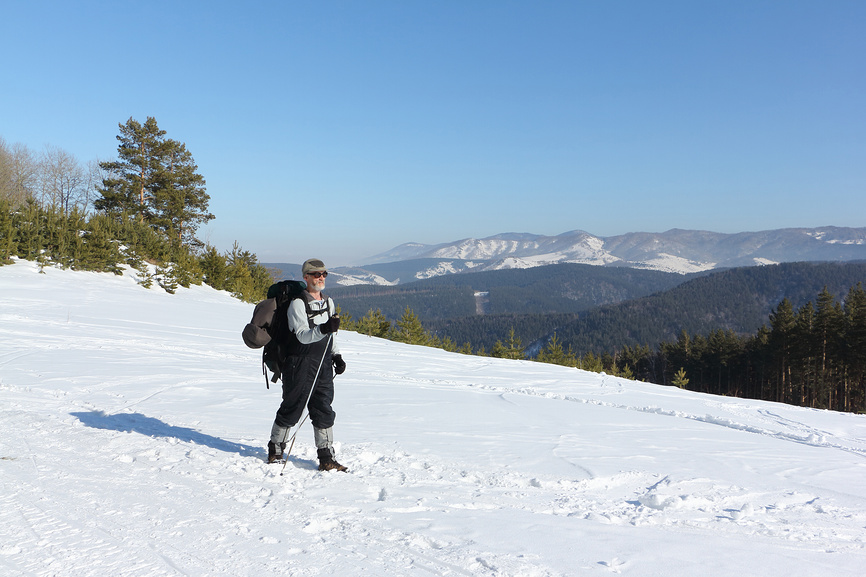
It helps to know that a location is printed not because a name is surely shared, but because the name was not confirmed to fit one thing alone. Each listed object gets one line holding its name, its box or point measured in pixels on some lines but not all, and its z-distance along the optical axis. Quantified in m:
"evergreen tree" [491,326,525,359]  39.71
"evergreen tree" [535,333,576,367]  47.97
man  4.53
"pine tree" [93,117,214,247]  35.03
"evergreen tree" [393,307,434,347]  36.59
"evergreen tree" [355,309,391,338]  34.53
